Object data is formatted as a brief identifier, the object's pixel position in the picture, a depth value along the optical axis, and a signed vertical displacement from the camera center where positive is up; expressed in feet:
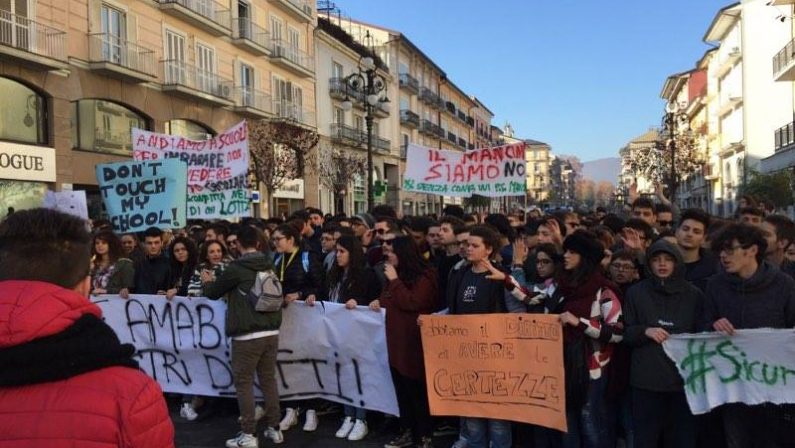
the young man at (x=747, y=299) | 13.12 -1.90
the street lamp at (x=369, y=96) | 55.93 +10.53
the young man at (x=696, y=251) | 16.34 -1.14
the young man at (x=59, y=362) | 5.41 -1.26
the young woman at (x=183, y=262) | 21.95 -1.70
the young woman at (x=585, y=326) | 14.65 -2.63
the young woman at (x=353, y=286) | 19.15 -2.28
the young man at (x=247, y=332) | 17.26 -3.26
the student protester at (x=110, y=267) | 21.70 -1.82
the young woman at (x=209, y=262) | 21.22 -1.63
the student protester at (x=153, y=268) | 22.48 -1.94
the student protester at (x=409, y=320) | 17.30 -2.98
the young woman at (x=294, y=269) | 20.54 -1.85
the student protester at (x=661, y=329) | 14.01 -2.75
